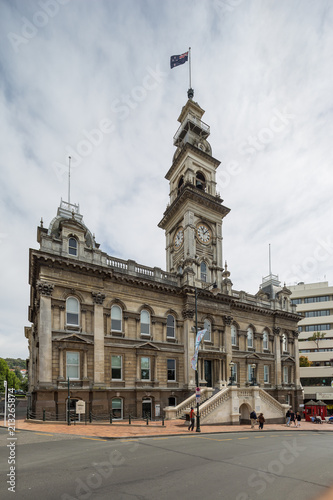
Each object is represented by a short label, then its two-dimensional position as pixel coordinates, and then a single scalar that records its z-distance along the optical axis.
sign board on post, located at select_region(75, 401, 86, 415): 22.11
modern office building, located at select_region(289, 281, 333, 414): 61.34
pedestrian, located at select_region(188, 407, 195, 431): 22.25
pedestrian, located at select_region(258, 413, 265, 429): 25.78
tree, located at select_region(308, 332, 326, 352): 67.88
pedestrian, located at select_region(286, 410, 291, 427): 30.17
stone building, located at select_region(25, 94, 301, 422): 25.89
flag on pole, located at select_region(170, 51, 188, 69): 36.59
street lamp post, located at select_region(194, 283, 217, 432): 21.67
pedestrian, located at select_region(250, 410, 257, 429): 26.27
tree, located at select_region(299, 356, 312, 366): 65.94
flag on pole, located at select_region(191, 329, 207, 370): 23.54
